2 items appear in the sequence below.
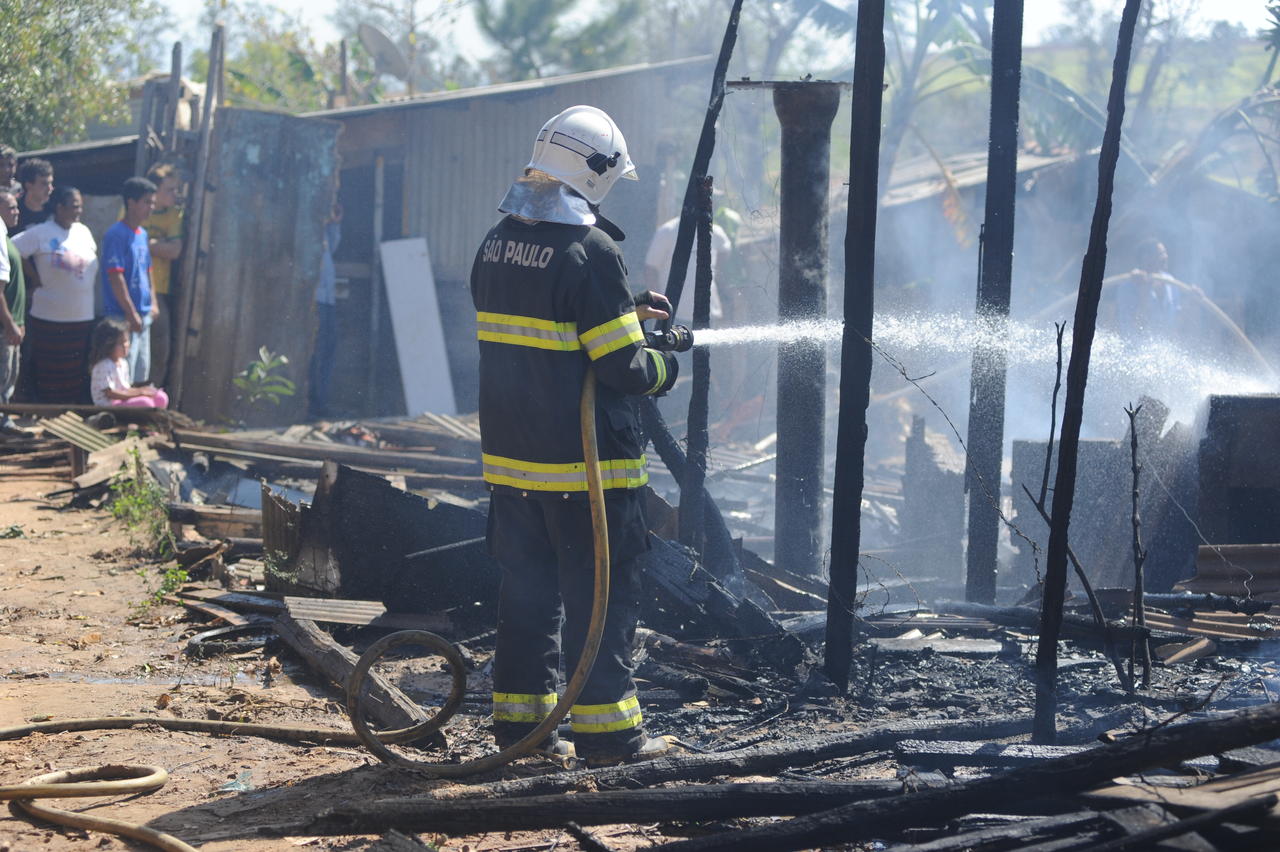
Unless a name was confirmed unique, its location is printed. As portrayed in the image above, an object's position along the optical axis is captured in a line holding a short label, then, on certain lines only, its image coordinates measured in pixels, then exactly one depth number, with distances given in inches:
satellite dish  791.7
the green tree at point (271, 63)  894.4
